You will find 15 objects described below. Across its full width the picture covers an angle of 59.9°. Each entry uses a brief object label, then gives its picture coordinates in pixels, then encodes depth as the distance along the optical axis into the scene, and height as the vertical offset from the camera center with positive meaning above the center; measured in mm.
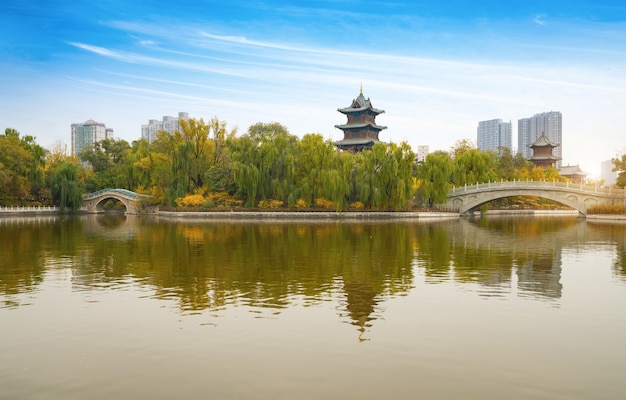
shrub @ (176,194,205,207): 43406 -325
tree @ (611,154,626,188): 40269 +2182
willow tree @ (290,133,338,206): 40500 +2561
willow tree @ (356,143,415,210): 39219 +1455
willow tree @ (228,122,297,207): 41375 +2239
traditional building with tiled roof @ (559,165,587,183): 72375 +3173
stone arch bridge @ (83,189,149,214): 51844 -118
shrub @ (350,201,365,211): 39938 -630
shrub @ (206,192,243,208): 43625 -169
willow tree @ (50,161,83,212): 51375 +941
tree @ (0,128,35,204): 46281 +2630
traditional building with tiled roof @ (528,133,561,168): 70938 +5805
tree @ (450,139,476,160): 59331 +5711
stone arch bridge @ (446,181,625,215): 38594 +288
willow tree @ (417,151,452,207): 41500 +1400
